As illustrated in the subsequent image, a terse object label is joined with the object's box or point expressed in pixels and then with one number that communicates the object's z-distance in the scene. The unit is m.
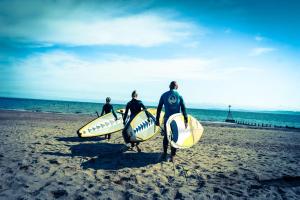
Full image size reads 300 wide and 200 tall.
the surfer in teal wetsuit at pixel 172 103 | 7.25
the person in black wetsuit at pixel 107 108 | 11.35
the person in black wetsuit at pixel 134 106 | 8.59
